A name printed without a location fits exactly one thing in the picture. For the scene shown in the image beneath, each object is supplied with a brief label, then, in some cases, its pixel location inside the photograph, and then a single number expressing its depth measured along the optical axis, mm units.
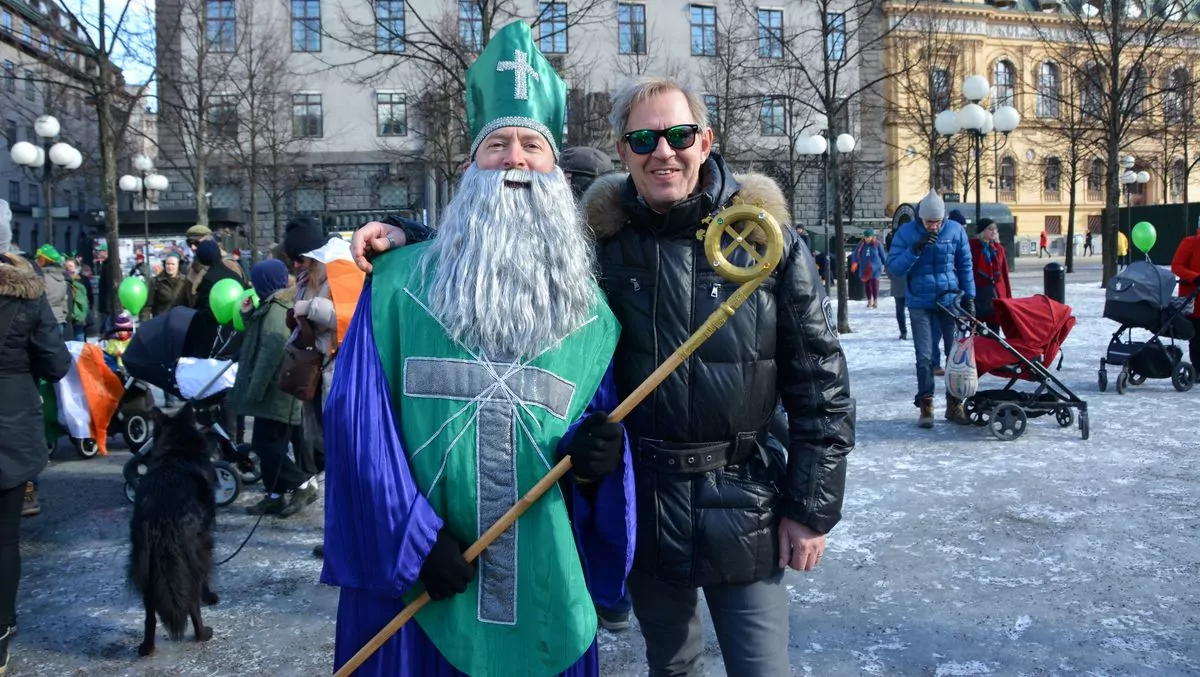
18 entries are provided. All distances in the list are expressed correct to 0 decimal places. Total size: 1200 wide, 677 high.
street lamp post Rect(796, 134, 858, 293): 19312
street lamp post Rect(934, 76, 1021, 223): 14656
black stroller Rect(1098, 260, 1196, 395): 8727
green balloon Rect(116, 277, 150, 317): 9461
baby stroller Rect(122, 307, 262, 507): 6270
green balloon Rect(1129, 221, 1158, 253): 11320
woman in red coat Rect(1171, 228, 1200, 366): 8682
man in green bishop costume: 2123
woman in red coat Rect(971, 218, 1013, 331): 9556
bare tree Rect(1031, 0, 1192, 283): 17109
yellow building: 39625
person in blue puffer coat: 7843
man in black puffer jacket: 2303
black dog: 3941
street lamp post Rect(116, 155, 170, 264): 23188
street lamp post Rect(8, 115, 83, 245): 18484
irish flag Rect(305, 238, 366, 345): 5012
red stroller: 7234
